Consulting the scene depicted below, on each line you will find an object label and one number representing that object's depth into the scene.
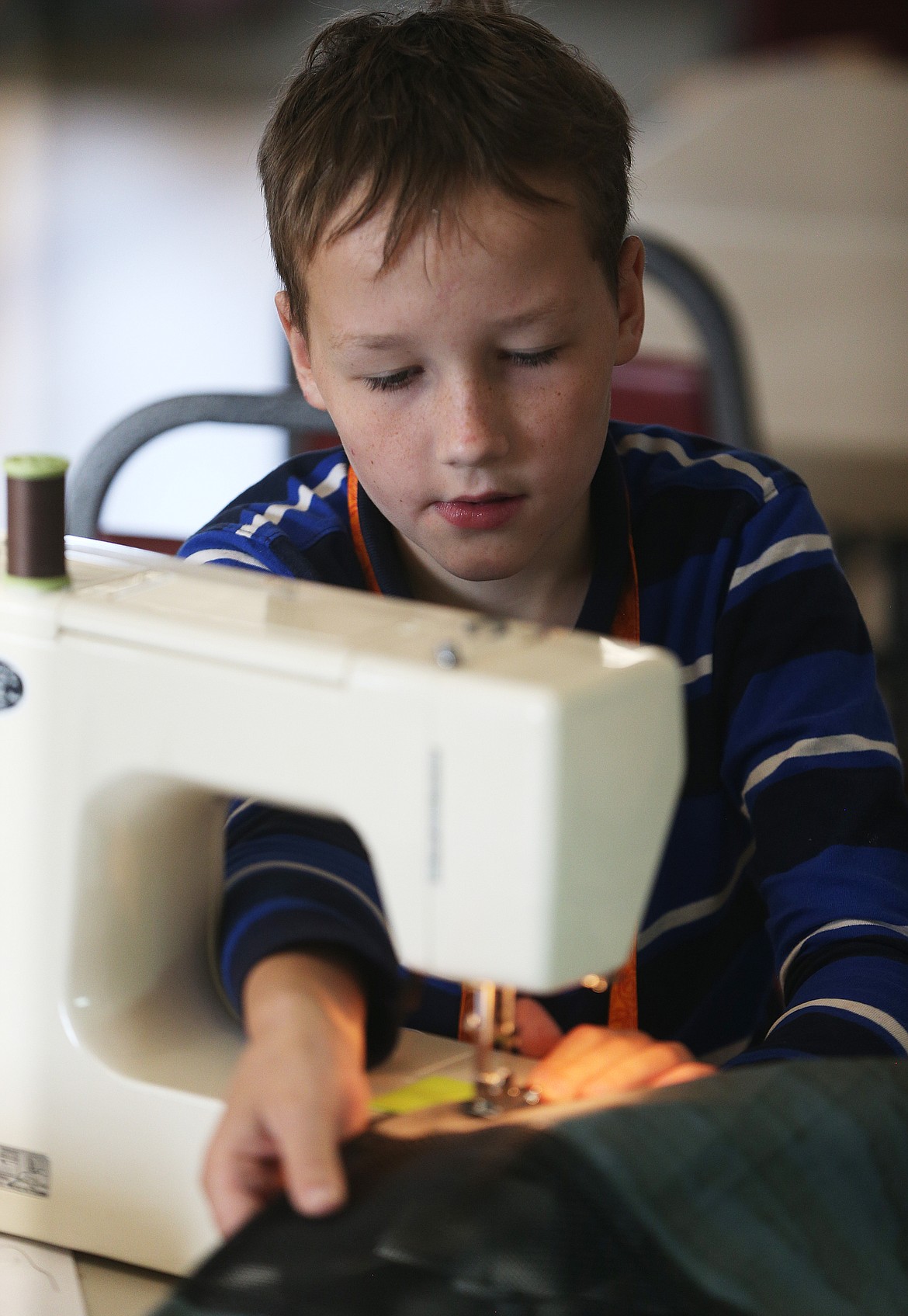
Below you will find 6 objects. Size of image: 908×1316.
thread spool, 1.48
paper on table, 1.49
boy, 1.52
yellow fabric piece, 1.50
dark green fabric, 1.38
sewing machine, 1.41
